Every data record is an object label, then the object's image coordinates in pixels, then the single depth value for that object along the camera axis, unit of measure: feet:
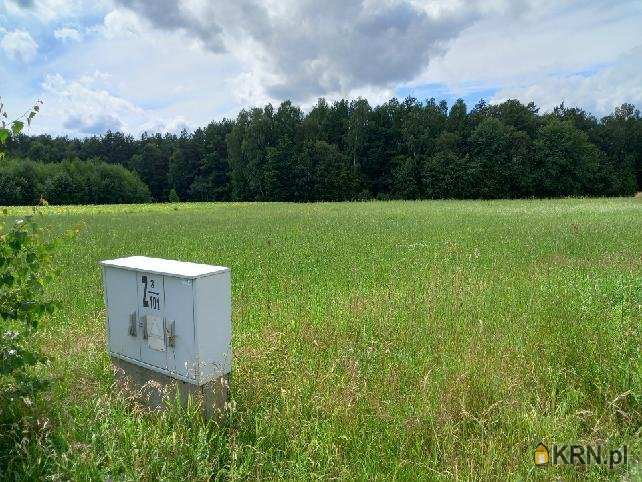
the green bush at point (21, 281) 9.66
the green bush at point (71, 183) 209.17
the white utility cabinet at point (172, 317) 10.58
